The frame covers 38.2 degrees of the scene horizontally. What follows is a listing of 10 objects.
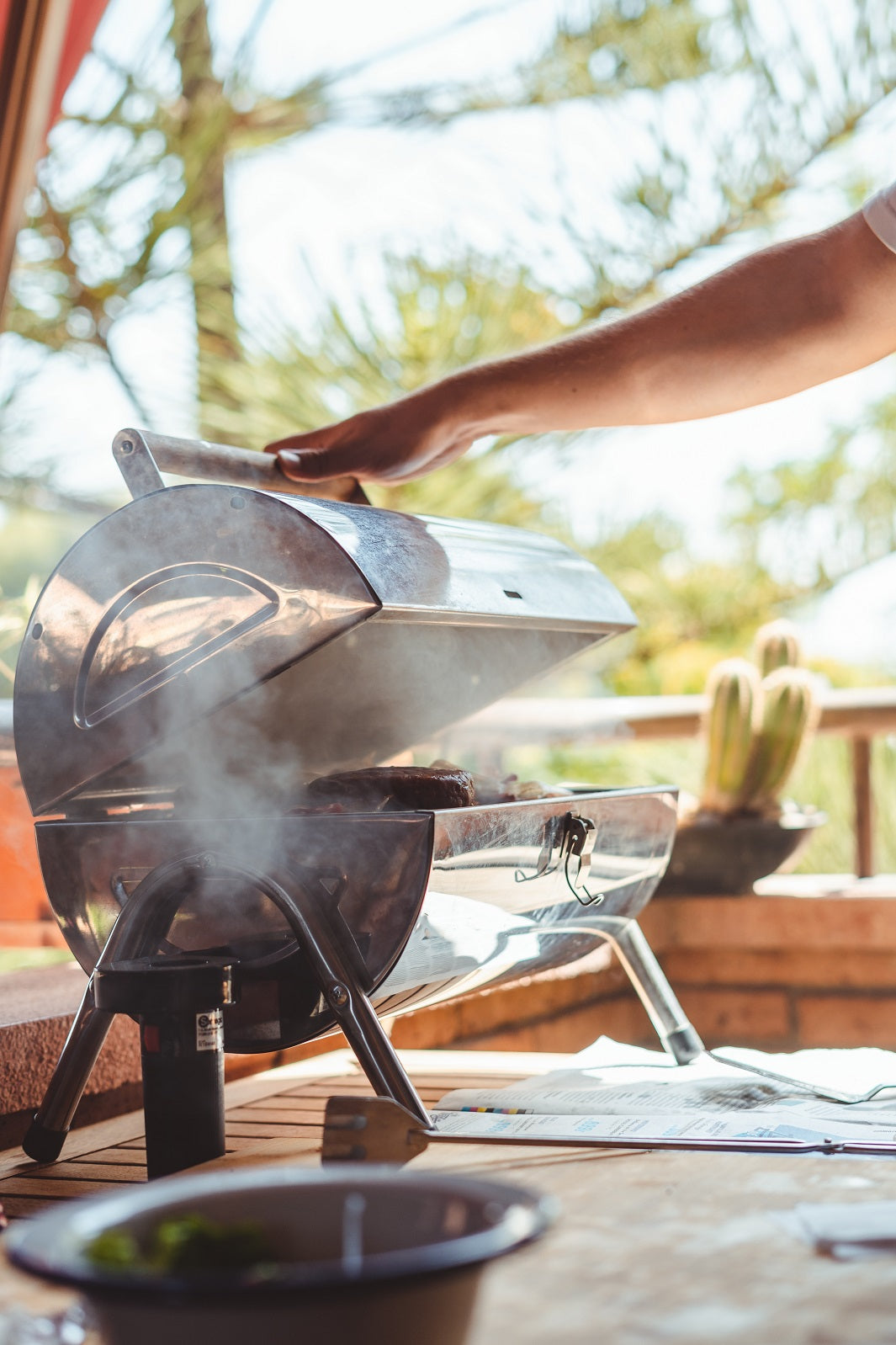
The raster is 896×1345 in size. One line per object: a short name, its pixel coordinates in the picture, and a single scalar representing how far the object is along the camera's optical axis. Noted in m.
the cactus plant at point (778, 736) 2.64
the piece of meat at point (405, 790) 1.28
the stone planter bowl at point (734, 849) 2.68
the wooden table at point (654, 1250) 0.70
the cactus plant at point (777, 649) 2.94
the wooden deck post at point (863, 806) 3.05
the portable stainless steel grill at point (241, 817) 1.15
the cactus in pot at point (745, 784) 2.65
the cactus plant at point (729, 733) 2.65
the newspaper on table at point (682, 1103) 1.17
